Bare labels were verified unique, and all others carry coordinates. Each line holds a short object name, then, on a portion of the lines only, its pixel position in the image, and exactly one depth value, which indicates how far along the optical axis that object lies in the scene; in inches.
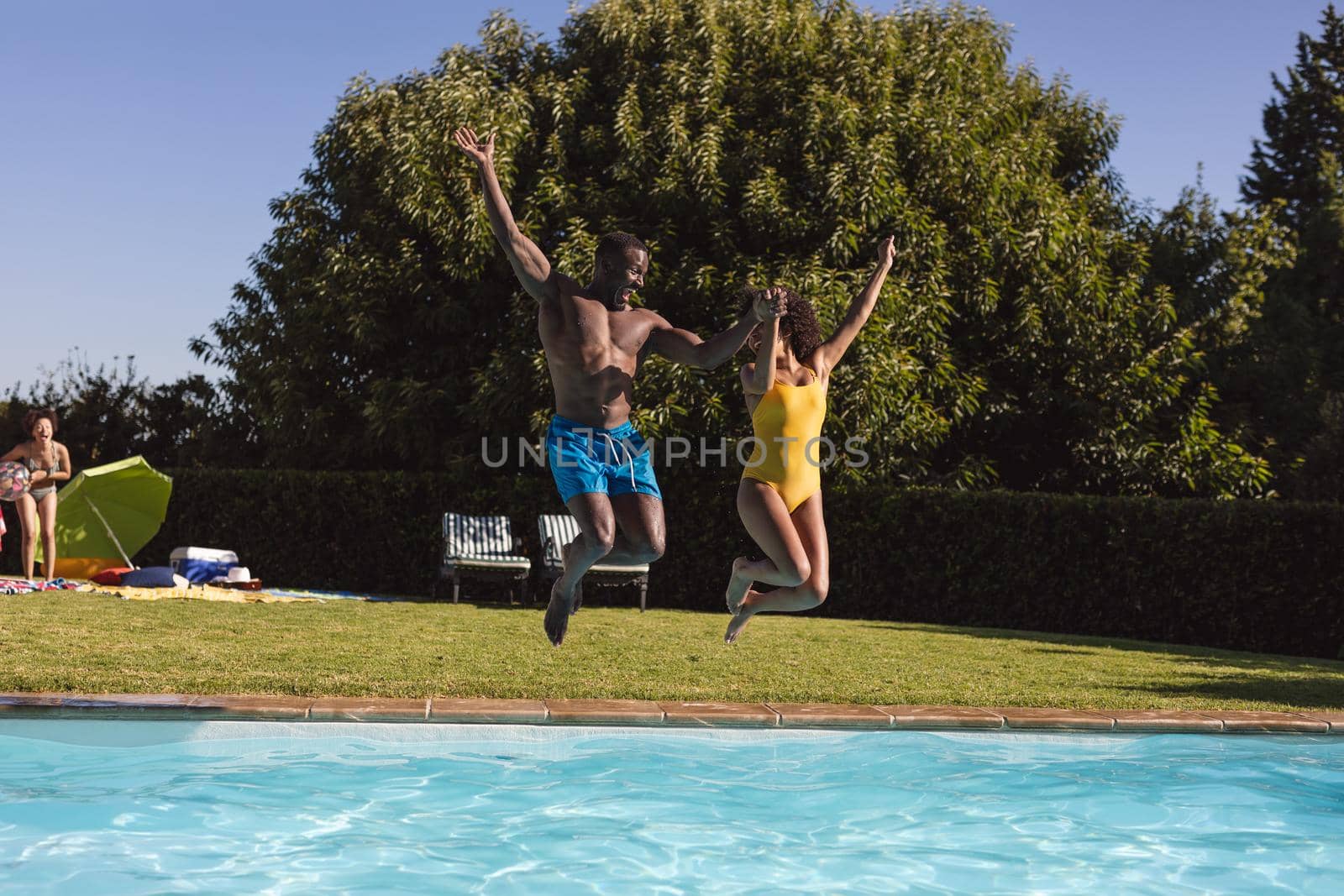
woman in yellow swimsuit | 271.0
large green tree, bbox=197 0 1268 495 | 799.1
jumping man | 247.4
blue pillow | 690.8
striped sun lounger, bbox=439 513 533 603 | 735.1
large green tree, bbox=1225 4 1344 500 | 1136.9
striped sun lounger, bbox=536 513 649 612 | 724.0
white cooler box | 746.2
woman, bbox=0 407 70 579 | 683.4
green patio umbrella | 754.8
